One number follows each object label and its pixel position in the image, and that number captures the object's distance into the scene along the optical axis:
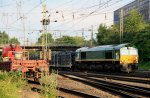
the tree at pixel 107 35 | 68.70
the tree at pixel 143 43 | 57.13
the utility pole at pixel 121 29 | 63.26
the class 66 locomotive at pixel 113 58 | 38.78
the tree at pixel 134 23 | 65.81
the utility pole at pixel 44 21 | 44.38
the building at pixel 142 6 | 137.55
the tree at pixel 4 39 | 135.32
